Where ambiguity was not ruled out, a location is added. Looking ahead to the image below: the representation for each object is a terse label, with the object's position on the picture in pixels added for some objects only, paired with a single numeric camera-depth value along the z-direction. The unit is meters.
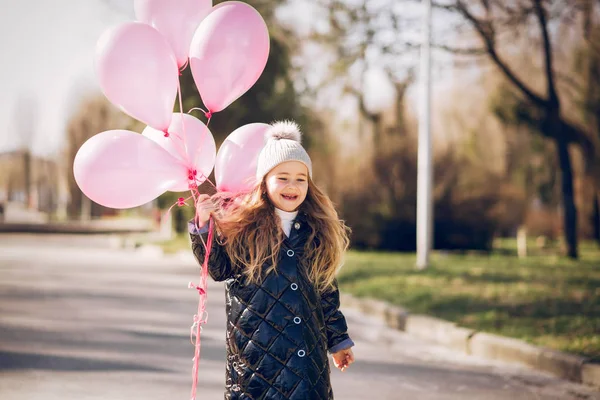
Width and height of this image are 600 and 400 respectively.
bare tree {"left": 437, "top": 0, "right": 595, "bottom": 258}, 16.83
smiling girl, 3.17
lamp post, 14.12
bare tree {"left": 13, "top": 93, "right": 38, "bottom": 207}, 56.66
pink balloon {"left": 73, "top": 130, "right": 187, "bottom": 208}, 3.49
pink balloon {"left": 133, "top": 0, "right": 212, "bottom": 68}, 3.93
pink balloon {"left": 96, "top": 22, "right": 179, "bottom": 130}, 3.61
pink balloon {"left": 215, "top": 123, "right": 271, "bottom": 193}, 3.76
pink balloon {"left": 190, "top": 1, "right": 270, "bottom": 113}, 3.78
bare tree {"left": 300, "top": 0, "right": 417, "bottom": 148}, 15.55
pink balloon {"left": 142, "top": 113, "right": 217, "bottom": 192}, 3.73
